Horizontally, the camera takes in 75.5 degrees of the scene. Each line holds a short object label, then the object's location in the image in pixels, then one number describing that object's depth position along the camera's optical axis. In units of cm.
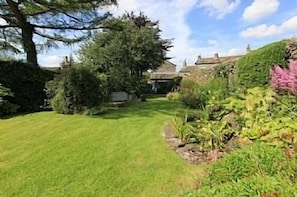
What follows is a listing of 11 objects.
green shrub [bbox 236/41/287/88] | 502
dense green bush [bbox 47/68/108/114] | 623
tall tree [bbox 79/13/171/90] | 1194
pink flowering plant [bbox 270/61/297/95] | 374
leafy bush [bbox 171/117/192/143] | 414
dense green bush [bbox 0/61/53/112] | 717
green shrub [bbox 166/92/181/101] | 848
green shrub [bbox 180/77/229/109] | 572
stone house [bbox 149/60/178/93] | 1472
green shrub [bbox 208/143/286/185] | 211
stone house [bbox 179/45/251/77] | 2175
